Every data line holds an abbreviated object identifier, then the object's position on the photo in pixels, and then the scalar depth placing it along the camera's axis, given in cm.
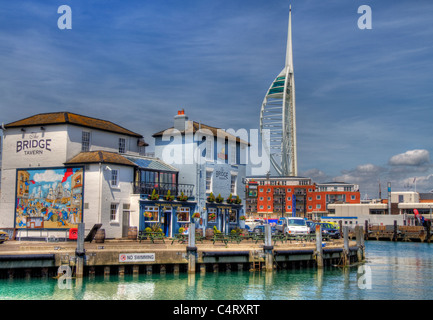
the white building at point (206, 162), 5334
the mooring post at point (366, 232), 10094
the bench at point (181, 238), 3972
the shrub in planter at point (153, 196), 4756
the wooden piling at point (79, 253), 3219
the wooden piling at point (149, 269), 3447
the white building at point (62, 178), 4465
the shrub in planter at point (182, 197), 5065
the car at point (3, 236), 4006
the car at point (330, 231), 5909
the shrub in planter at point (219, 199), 5488
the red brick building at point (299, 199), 15138
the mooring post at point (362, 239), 4857
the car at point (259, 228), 5874
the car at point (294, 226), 5219
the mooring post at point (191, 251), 3497
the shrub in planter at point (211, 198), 5391
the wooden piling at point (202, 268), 3589
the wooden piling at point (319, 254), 4038
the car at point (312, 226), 6167
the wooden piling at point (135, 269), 3416
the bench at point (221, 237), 3939
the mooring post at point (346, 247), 4288
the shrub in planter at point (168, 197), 4918
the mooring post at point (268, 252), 3731
